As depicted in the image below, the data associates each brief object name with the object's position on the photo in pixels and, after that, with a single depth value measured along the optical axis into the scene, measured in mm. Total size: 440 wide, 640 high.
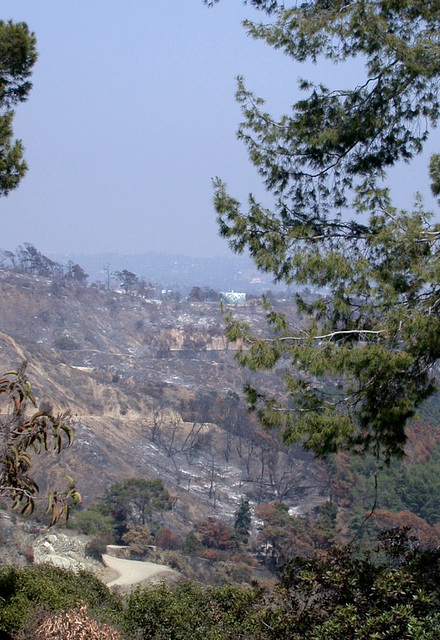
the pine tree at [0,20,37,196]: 12391
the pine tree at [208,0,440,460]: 10805
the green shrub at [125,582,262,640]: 12133
